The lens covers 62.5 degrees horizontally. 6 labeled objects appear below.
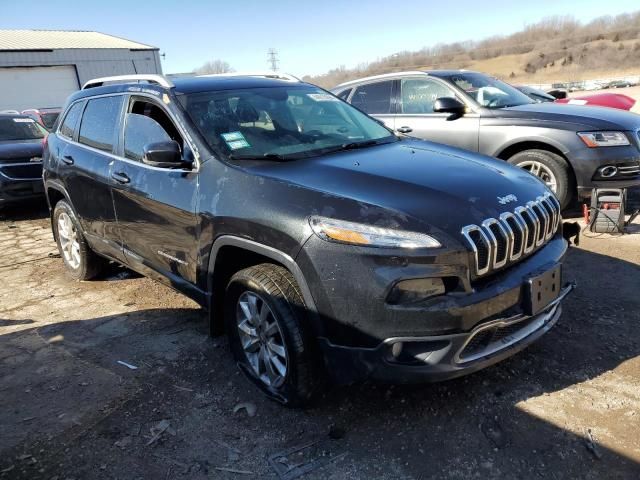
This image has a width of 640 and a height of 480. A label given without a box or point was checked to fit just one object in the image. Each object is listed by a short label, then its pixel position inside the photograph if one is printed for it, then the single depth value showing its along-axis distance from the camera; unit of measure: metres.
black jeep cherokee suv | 2.43
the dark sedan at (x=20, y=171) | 8.19
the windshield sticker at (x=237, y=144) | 3.25
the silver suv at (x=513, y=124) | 5.73
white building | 31.47
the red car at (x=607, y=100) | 10.01
